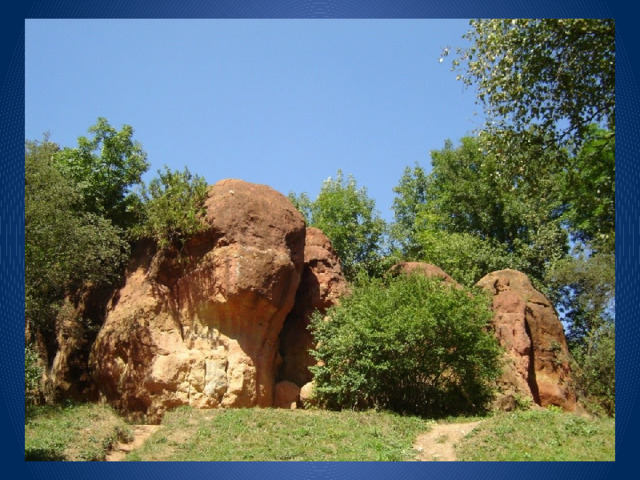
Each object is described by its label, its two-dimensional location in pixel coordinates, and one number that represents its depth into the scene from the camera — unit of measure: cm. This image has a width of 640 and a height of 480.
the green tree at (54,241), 1731
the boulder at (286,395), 1959
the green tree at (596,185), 1439
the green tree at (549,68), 1422
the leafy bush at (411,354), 1775
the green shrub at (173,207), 1941
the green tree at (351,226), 2941
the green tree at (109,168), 2270
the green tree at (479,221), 2955
